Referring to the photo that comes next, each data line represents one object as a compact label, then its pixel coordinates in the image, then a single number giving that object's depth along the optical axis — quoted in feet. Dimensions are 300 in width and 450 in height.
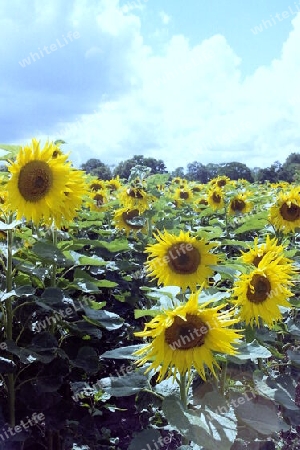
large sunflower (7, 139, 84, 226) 8.10
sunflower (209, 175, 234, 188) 25.90
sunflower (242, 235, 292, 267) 8.21
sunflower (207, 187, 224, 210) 20.58
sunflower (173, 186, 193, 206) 25.46
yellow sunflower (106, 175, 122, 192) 23.88
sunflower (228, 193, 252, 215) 18.89
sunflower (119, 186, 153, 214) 15.16
